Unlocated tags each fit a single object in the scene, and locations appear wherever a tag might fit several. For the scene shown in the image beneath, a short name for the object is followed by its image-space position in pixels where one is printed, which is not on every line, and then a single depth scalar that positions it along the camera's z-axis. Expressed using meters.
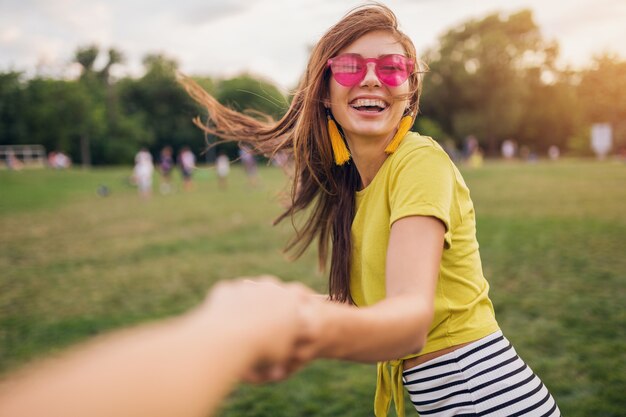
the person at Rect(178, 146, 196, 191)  26.72
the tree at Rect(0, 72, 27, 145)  49.81
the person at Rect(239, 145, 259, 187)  27.05
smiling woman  1.39
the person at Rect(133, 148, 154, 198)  22.80
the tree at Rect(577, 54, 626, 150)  55.34
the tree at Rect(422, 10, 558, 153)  54.72
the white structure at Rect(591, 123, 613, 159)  47.16
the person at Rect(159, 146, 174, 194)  26.09
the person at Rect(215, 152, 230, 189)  25.75
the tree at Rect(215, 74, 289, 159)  71.25
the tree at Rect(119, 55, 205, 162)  73.30
